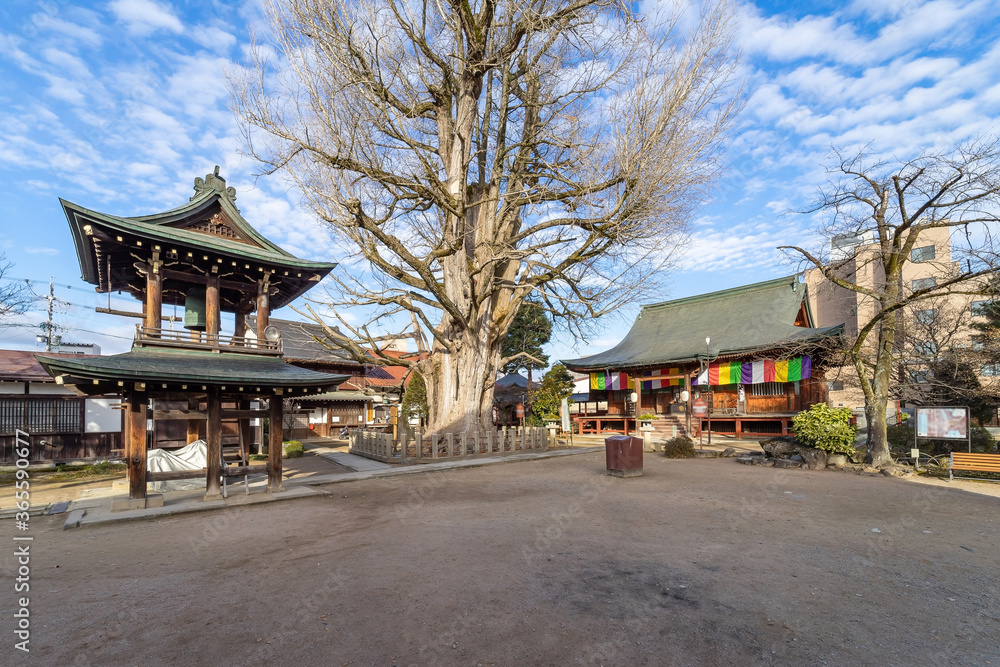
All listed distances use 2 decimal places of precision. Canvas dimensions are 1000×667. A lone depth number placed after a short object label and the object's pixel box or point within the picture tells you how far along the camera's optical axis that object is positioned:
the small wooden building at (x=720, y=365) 22.17
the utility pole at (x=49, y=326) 31.28
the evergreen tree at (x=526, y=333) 37.97
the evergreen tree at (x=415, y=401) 24.46
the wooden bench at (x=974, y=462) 11.47
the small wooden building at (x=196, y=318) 9.73
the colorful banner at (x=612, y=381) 27.44
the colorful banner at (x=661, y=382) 25.64
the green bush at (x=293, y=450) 18.64
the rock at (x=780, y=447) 14.92
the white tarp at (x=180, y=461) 11.01
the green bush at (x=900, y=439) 15.24
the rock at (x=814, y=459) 14.03
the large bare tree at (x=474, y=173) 12.91
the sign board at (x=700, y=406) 19.10
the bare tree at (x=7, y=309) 19.45
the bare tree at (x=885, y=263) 11.72
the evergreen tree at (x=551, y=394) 24.17
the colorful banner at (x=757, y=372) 21.41
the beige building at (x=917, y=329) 14.14
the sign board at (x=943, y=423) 12.38
